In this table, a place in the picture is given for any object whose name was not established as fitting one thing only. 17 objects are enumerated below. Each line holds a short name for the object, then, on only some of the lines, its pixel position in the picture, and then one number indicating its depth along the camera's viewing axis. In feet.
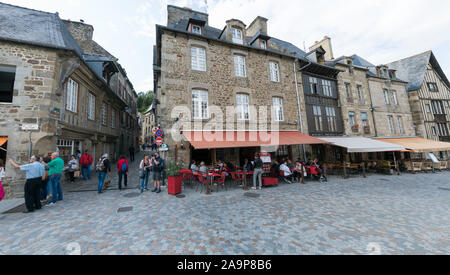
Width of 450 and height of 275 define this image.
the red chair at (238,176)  27.98
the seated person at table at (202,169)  24.00
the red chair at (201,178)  22.63
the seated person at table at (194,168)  24.68
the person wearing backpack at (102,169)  20.27
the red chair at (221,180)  22.72
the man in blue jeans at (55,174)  17.08
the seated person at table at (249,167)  26.91
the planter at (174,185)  20.10
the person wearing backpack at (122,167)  22.38
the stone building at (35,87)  20.08
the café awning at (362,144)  32.73
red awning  25.05
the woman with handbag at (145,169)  21.38
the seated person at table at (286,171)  27.34
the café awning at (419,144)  38.83
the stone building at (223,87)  28.07
